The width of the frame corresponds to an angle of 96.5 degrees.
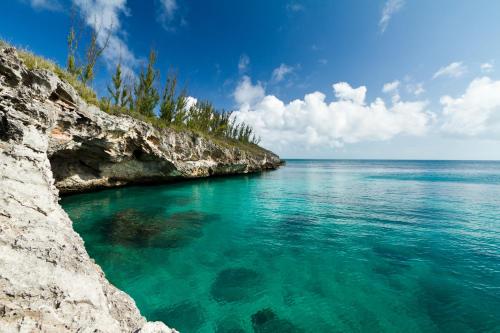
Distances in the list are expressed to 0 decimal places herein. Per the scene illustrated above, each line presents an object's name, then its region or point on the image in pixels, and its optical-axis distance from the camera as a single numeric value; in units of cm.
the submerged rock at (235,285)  698
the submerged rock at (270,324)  571
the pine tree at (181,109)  3959
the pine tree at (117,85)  3162
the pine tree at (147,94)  3588
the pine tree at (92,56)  2731
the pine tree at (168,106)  3862
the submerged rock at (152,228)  1089
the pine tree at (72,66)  2572
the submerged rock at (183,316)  585
